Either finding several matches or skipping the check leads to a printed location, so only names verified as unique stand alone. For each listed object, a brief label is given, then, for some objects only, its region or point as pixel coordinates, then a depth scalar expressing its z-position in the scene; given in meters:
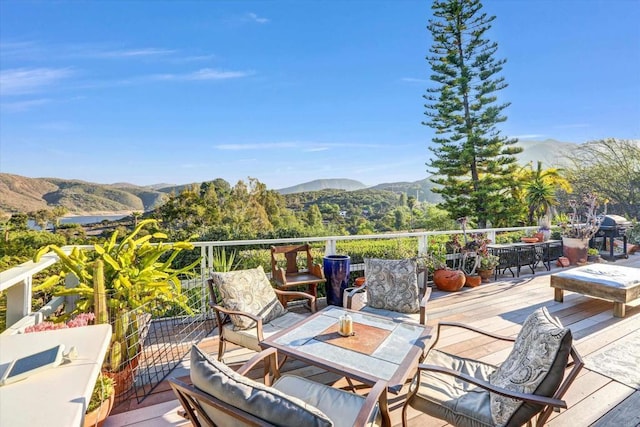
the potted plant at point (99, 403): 1.66
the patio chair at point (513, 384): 1.42
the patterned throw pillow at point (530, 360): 1.45
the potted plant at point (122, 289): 2.17
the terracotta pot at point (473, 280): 5.20
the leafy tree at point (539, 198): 10.46
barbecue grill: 7.12
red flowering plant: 1.85
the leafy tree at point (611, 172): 13.16
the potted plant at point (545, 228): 6.82
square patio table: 1.77
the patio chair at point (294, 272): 3.65
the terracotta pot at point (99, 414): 1.64
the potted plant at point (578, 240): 6.71
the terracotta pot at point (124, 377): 2.14
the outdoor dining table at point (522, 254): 6.00
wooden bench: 3.79
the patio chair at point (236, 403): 1.00
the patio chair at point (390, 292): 3.06
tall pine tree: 12.73
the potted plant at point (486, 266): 5.49
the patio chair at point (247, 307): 2.52
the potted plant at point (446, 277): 4.89
